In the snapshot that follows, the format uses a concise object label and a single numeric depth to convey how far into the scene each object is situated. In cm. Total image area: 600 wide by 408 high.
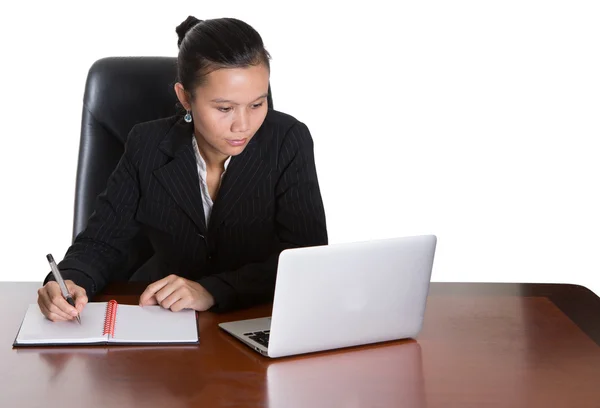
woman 322
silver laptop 262
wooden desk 247
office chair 369
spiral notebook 273
